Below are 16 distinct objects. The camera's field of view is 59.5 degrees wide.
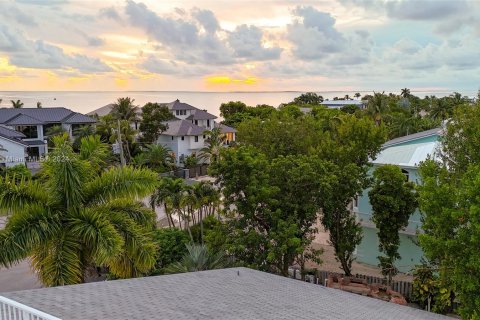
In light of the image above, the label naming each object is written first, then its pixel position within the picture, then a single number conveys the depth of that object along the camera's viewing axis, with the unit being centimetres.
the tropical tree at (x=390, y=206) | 2003
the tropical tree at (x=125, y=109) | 5417
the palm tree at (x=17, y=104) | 8129
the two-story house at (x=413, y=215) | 2347
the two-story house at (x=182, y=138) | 5538
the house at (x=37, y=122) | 5112
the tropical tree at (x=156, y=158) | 4703
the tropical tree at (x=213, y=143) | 4100
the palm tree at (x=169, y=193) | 2516
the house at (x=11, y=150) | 4349
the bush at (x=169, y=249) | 2170
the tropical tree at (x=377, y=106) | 5284
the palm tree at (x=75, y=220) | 1159
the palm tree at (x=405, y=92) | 12938
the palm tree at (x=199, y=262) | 1789
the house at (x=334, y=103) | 16525
